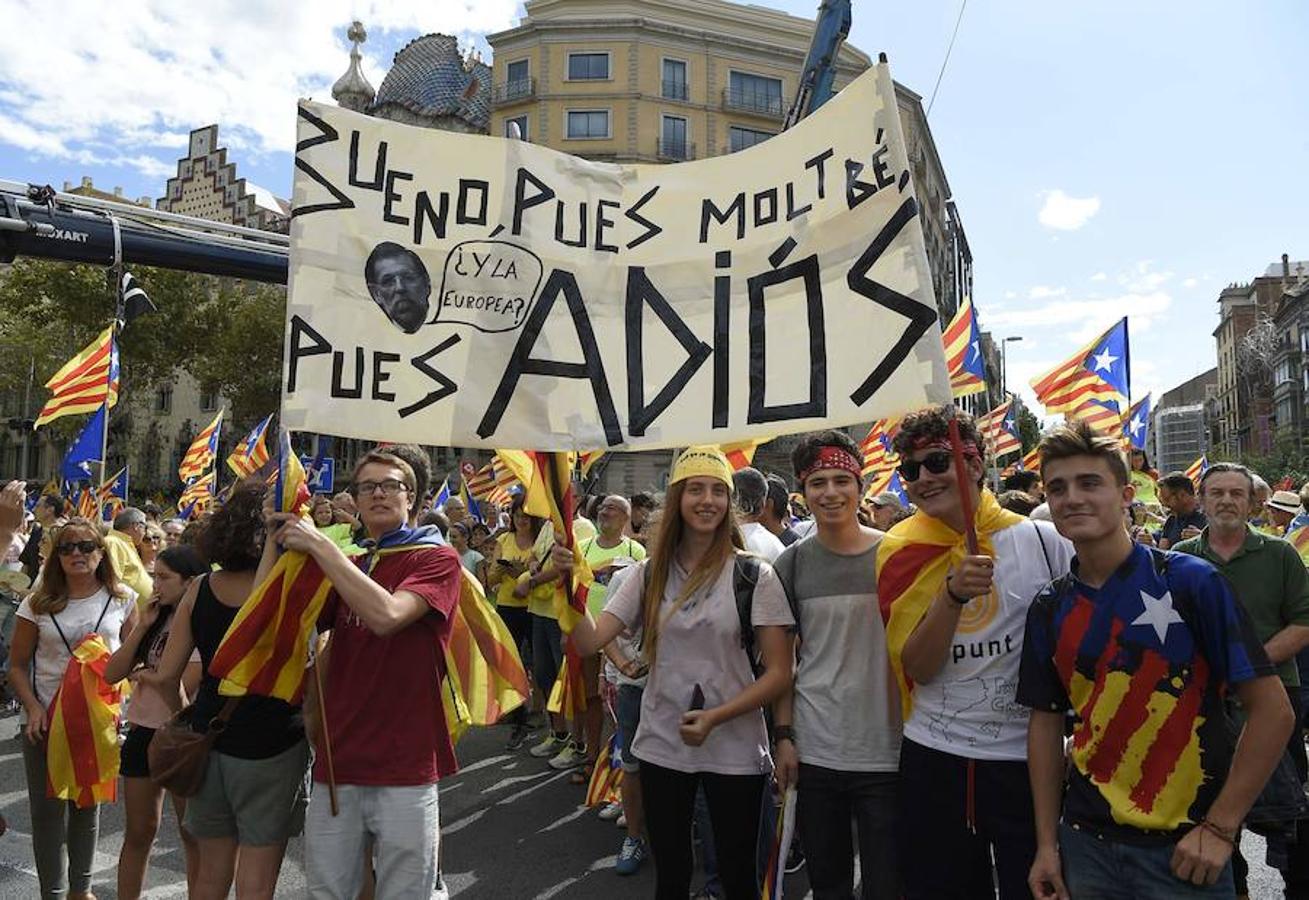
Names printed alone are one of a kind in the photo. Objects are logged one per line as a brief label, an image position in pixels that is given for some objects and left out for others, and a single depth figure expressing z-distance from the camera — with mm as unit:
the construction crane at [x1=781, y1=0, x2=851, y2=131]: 11828
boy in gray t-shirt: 3068
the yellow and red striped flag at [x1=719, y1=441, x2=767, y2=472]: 6652
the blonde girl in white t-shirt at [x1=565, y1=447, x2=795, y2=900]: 3172
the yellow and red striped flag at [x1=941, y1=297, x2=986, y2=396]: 10570
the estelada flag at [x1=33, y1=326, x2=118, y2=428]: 11031
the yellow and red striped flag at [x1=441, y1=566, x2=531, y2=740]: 3354
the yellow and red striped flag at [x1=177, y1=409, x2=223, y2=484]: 14648
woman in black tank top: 3219
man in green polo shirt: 3963
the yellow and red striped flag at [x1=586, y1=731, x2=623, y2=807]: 5504
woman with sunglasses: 4148
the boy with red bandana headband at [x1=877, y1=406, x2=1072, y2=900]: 2734
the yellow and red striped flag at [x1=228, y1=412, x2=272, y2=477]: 13219
